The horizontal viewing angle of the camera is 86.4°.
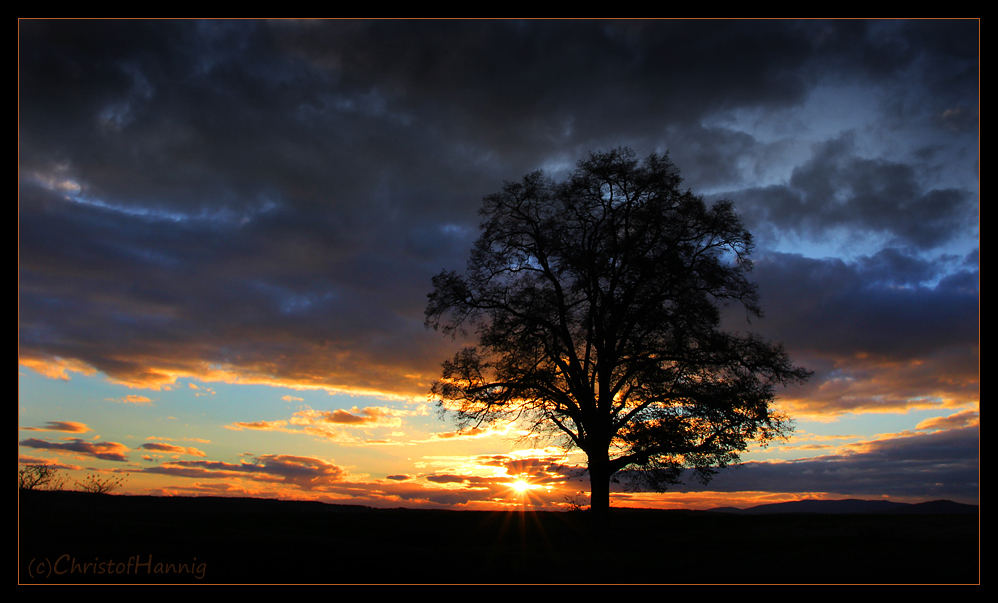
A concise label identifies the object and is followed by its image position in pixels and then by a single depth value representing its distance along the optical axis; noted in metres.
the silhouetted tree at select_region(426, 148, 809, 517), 16.80
